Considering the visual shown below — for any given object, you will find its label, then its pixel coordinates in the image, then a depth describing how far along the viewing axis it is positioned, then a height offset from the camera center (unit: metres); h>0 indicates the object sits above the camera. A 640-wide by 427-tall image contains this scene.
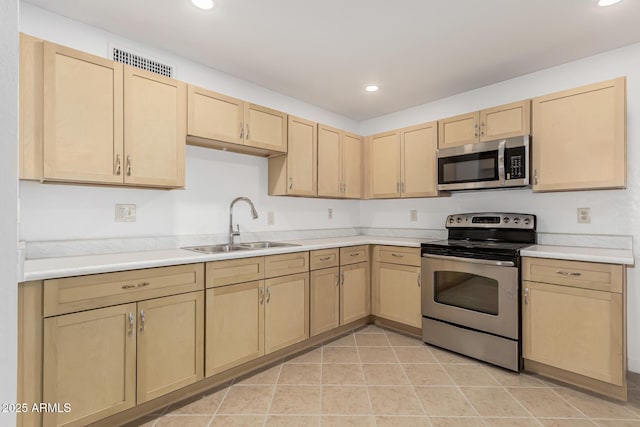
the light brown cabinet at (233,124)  2.32 +0.73
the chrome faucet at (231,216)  2.77 -0.02
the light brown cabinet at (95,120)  1.69 +0.57
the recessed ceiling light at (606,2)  1.84 +1.28
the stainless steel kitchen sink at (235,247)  2.54 -0.30
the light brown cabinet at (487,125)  2.57 +0.80
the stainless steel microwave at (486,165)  2.51 +0.44
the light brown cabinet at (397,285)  2.98 -0.72
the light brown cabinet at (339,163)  3.29 +0.57
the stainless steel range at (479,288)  2.34 -0.61
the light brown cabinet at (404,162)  3.17 +0.57
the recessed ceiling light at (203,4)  1.84 +1.27
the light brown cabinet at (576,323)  1.96 -0.74
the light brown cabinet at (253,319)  2.10 -0.80
